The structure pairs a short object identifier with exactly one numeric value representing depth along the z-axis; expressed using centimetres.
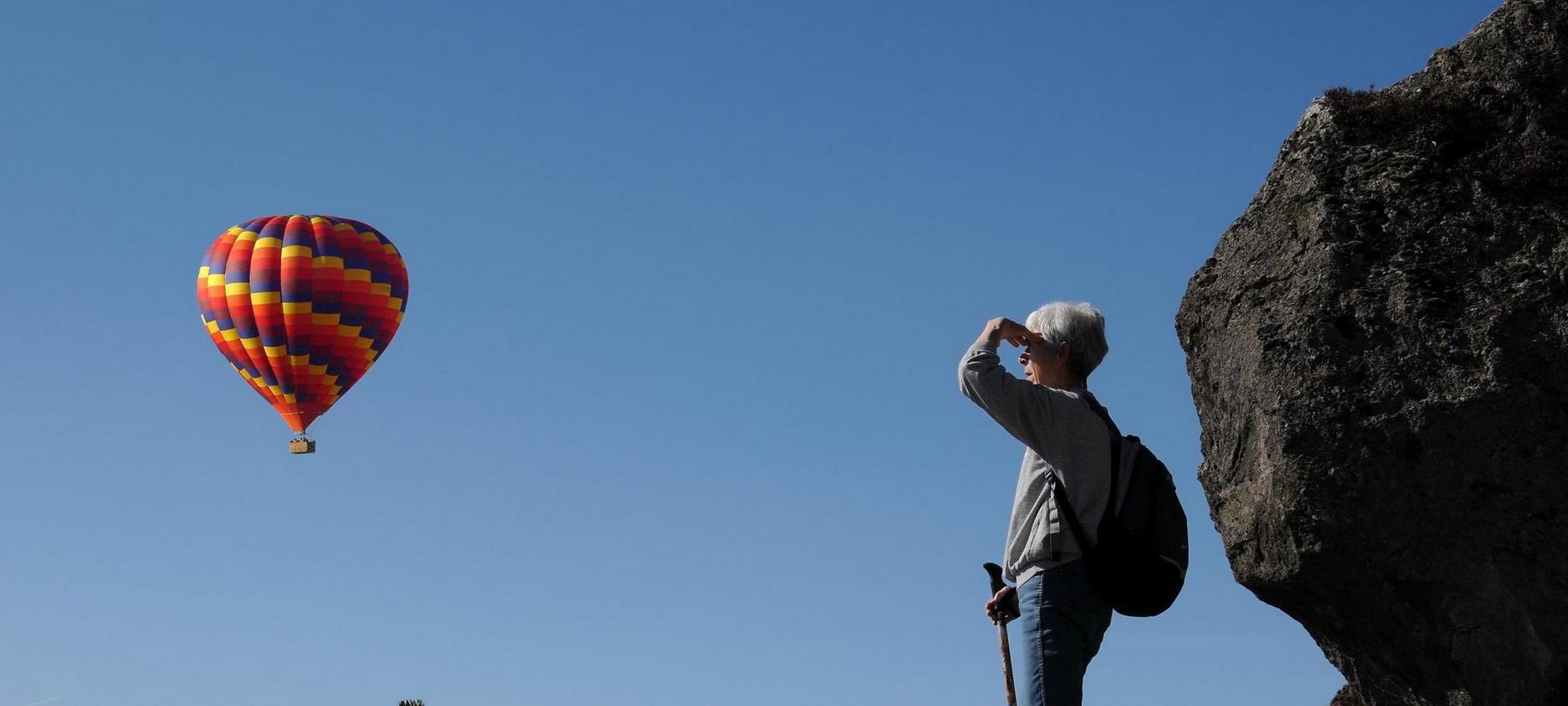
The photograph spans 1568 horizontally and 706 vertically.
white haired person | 529
